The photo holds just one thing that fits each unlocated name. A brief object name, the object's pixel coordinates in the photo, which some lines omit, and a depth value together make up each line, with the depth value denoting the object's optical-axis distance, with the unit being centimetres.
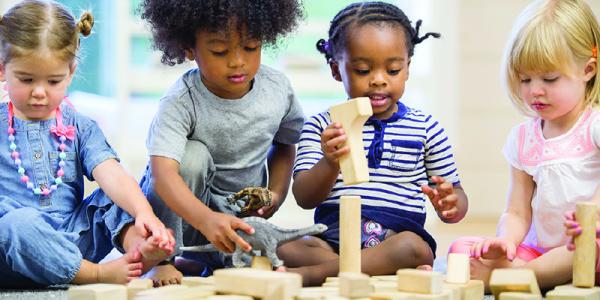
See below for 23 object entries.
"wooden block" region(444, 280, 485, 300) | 206
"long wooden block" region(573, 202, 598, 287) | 214
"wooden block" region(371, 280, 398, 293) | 202
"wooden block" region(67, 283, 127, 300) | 196
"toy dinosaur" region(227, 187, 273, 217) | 238
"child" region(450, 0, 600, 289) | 233
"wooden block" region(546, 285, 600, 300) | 205
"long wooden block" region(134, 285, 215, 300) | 196
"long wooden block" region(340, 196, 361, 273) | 200
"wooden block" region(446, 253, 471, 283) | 210
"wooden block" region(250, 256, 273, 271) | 218
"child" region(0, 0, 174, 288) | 232
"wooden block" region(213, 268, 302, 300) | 190
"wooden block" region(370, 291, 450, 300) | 195
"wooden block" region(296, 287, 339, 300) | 193
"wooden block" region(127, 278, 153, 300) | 205
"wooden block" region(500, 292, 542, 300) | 201
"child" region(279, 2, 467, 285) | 230
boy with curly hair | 237
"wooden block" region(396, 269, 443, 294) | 197
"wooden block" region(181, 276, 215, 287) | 208
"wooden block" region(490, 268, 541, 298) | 204
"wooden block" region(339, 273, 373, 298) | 193
